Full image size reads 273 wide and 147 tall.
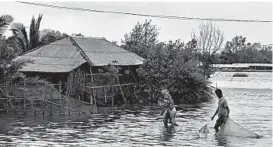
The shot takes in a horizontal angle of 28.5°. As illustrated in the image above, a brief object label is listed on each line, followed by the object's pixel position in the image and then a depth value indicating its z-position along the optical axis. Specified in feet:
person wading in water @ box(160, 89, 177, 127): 67.00
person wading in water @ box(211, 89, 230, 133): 58.23
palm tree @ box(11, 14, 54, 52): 128.88
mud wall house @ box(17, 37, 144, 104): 103.91
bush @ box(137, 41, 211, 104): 114.32
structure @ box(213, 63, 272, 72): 320.35
